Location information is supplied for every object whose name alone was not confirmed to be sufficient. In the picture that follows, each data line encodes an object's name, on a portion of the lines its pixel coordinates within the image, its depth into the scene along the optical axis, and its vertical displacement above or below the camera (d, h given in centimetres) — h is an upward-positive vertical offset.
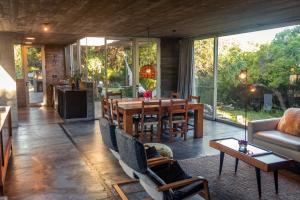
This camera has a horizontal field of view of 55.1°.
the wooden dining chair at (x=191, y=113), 649 -70
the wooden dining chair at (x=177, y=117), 584 -73
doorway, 1102 +39
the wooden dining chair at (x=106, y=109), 628 -60
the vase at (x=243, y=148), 372 -86
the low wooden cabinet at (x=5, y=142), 363 -91
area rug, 344 -133
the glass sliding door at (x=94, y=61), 844 +65
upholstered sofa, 416 -88
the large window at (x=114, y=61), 844 +64
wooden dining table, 555 -57
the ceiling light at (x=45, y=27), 588 +121
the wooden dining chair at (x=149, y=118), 562 -75
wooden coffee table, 329 -92
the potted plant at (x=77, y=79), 816 +11
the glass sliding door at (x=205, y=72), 824 +30
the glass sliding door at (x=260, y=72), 596 +22
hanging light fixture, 593 +23
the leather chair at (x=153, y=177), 264 -93
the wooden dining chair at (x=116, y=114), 577 -65
